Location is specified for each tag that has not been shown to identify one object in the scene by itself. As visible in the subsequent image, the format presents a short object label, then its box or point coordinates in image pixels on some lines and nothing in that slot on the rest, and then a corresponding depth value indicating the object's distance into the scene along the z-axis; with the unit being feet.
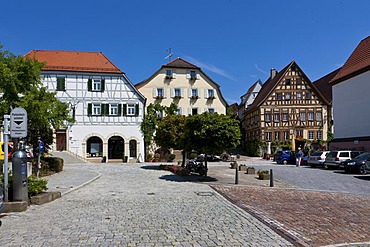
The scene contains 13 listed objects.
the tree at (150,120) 140.56
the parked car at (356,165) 77.46
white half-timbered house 134.51
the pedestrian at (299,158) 110.11
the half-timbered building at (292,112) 174.60
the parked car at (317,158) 100.73
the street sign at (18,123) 34.71
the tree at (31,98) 69.05
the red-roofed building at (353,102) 126.62
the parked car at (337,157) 91.37
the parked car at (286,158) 125.49
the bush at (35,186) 36.29
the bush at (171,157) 135.74
